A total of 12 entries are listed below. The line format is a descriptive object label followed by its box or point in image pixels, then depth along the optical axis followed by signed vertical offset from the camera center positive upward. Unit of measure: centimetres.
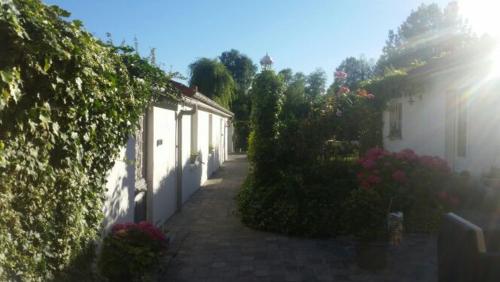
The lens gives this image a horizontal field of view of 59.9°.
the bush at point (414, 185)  780 -85
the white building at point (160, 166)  570 -49
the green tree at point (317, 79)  3972 +575
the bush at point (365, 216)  588 -109
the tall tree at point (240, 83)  3306 +757
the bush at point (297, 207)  762 -125
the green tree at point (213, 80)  3141 +432
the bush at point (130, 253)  463 -125
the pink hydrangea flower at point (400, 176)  814 -70
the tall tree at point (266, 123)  902 +34
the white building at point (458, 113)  802 +58
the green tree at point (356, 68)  6612 +1114
